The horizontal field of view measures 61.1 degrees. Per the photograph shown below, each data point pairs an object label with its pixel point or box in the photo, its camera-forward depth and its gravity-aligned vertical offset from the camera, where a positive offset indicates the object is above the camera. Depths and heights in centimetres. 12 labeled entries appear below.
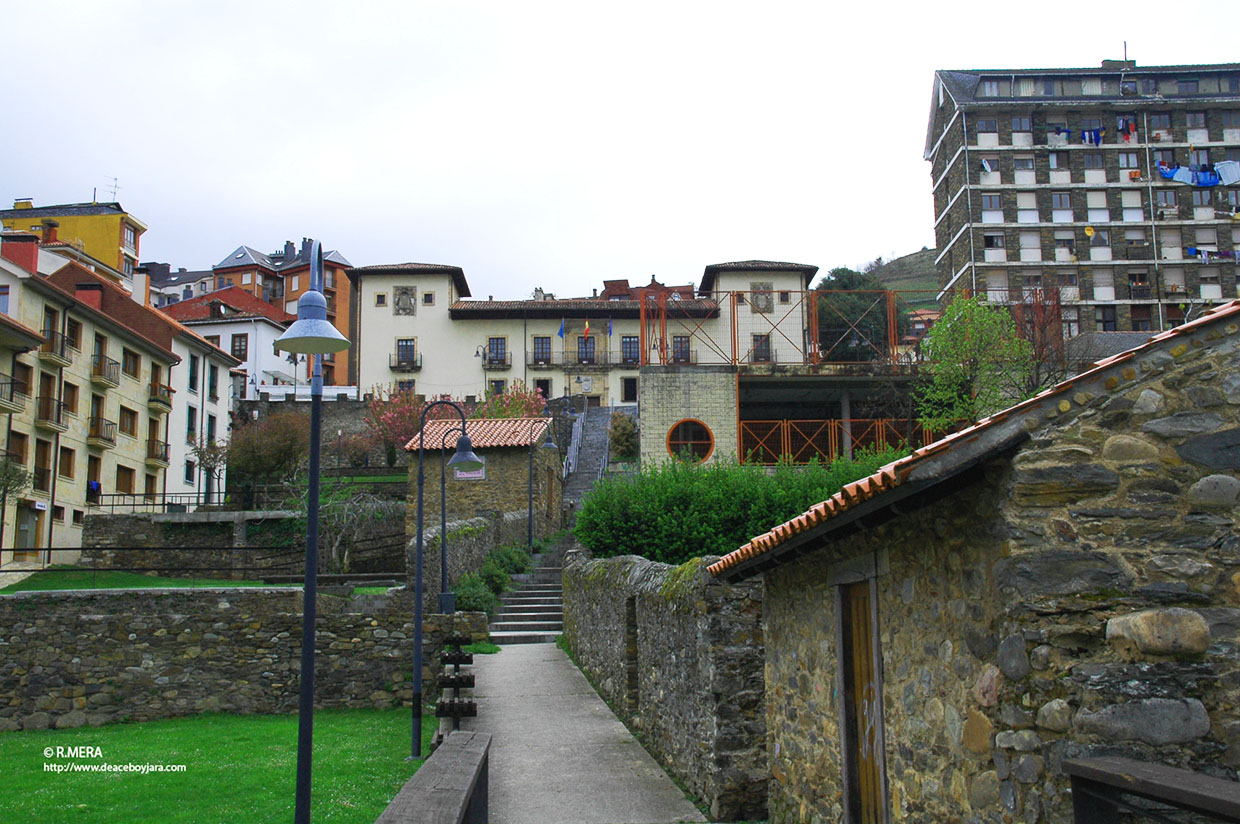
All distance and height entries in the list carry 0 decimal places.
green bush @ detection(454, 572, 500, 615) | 2191 -114
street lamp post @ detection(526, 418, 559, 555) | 2928 +120
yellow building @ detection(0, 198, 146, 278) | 6794 +2057
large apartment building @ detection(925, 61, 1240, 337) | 6444 +2117
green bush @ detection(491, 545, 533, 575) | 2634 -46
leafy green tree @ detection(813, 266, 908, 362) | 5616 +1328
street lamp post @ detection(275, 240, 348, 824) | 686 +72
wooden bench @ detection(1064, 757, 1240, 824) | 358 -93
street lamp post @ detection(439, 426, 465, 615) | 1827 -74
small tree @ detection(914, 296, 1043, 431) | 3155 +516
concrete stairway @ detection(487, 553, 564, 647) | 2173 -158
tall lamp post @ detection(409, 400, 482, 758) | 1288 -71
